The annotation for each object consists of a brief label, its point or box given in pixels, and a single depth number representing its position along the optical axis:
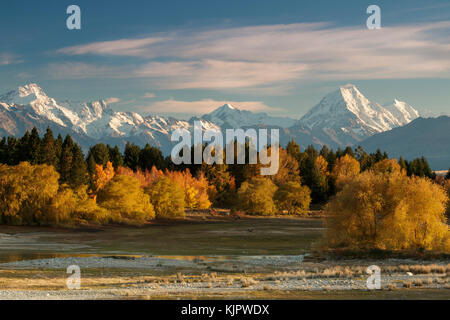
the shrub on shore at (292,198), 146.75
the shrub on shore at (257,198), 140.38
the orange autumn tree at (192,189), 143.09
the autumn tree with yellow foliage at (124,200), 110.79
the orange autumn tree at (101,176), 125.25
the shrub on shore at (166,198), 124.94
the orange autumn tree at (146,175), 134.00
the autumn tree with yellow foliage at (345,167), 172.38
